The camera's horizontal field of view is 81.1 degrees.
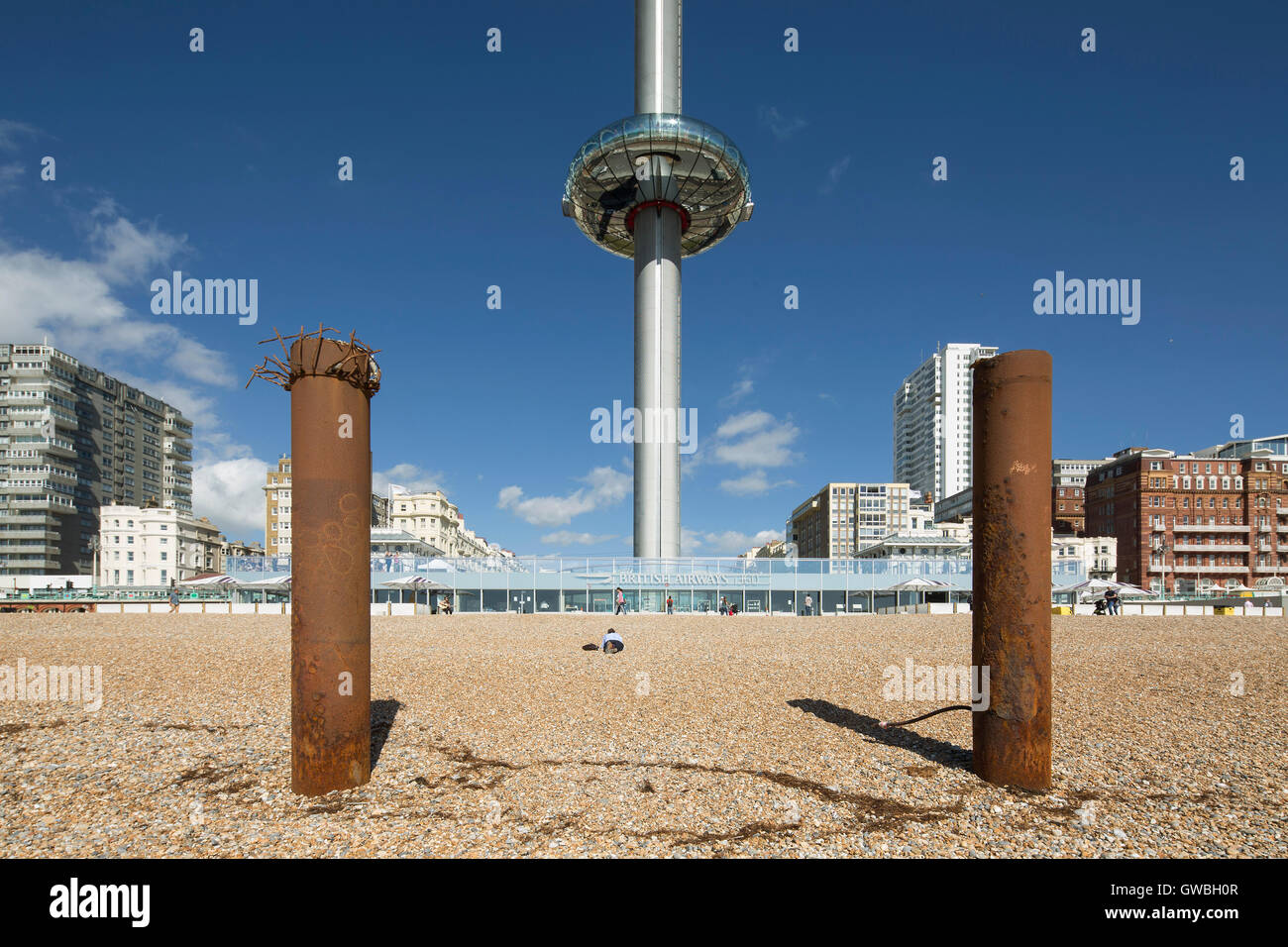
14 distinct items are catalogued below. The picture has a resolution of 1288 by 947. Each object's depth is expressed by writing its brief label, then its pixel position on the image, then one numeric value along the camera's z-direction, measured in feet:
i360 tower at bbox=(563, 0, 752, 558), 186.29
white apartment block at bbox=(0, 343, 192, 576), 353.51
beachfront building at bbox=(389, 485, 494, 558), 444.55
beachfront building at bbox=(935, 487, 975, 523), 480.85
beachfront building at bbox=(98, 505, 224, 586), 366.02
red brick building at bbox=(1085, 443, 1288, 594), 305.32
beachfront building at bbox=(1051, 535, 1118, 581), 332.39
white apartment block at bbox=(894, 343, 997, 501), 629.10
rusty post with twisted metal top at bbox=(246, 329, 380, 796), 21.03
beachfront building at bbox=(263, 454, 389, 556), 422.82
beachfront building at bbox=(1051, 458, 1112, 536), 393.09
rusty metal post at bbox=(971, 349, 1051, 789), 22.00
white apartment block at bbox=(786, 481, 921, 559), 521.24
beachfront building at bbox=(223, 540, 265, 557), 475.72
